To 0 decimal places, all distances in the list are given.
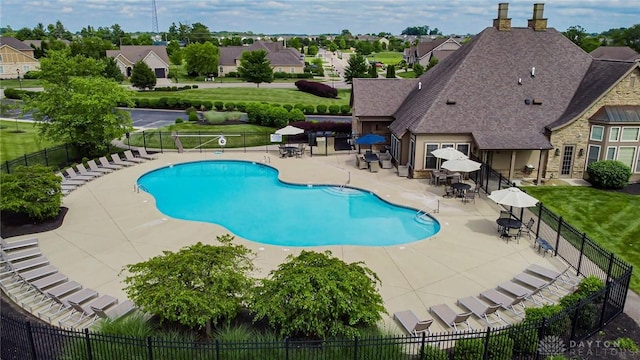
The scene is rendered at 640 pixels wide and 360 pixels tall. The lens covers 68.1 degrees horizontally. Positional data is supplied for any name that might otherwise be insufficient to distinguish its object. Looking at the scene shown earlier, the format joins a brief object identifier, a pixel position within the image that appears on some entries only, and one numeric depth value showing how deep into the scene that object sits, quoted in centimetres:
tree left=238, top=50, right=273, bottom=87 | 7706
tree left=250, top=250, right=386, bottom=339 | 1167
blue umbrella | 3147
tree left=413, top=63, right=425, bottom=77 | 8927
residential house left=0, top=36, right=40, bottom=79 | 9275
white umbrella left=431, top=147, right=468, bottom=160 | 2539
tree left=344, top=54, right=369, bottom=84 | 7806
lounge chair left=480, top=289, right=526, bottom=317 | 1450
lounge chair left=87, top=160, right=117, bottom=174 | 2962
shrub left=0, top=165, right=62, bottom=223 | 2073
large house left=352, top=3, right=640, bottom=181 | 2678
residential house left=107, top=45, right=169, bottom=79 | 9238
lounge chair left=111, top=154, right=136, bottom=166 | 3150
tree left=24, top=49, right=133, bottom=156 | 3108
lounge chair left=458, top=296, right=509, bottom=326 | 1398
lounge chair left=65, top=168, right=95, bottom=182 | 2795
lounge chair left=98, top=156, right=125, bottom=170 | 3052
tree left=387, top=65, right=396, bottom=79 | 7225
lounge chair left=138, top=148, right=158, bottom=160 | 3342
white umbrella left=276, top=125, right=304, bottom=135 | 3428
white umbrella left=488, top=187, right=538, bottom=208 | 1927
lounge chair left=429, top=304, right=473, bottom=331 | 1349
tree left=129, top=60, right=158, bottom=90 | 7181
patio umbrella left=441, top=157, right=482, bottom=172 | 2419
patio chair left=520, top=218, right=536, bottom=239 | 1983
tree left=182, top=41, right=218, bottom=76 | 8950
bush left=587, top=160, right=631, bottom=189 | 2605
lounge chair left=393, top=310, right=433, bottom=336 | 1295
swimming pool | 2175
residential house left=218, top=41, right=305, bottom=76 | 9594
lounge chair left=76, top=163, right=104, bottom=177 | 2886
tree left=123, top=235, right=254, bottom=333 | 1187
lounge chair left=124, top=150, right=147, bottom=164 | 3231
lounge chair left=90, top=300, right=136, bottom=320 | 1360
